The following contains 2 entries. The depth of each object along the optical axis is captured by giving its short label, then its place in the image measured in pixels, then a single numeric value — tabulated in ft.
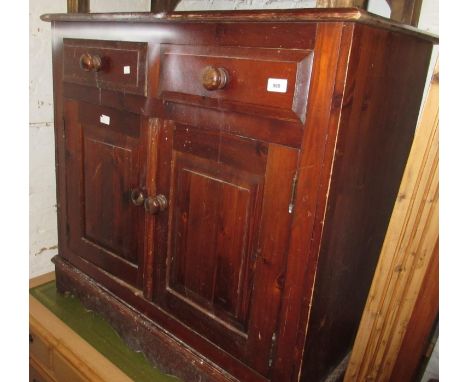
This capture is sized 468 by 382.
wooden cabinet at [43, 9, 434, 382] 2.45
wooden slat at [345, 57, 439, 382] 2.85
